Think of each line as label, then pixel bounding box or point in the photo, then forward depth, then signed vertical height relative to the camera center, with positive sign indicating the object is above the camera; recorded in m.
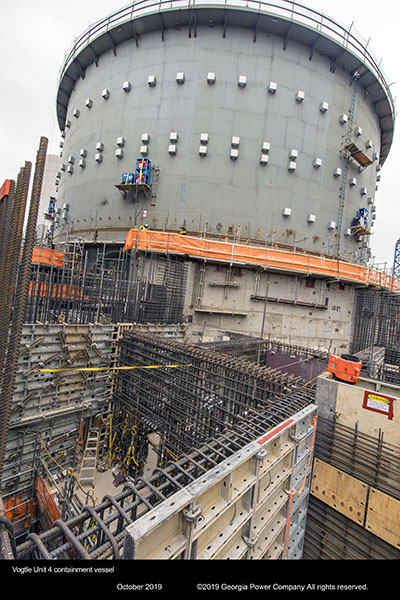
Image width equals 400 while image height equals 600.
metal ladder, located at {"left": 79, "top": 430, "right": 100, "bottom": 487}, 7.63 -5.08
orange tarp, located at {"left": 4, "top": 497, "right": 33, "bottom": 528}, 6.41 -5.49
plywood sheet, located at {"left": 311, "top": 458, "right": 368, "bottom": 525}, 4.27 -2.77
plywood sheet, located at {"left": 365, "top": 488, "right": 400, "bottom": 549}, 3.93 -2.81
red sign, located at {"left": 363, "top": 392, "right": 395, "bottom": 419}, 4.30 -1.26
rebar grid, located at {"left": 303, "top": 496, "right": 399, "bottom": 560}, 4.10 -3.43
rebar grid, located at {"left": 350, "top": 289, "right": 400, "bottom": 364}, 19.28 +0.19
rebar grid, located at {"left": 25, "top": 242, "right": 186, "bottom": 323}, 8.33 -0.18
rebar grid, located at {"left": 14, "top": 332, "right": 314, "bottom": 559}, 2.11 -1.79
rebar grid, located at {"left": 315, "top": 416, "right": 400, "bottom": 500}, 4.08 -2.12
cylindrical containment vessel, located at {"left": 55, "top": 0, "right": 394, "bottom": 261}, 17.86 +12.38
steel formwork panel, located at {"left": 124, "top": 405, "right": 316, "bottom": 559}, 2.03 -1.88
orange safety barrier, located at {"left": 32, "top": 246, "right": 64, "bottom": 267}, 18.98 +2.02
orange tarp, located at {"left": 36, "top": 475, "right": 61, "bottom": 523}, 5.61 -4.78
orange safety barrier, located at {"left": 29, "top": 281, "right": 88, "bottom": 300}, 7.91 -0.17
